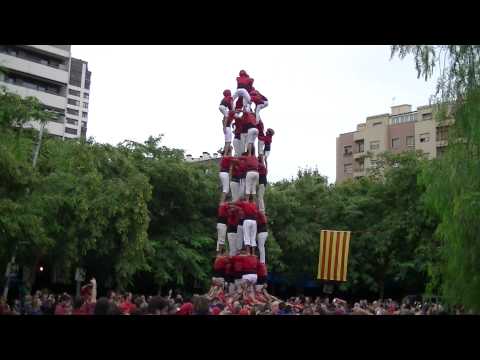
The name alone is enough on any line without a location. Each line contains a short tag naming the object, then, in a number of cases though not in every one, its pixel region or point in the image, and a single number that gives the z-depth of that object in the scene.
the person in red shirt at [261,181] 19.92
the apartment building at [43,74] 47.38
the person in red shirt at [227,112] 20.06
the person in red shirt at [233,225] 18.80
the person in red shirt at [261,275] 18.67
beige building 54.38
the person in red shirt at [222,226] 18.98
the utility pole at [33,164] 20.84
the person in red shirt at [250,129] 19.53
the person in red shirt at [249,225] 18.62
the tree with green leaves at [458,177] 12.29
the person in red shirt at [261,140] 20.40
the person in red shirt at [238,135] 19.83
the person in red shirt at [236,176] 19.50
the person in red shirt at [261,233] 19.29
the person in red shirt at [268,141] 20.61
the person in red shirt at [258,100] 20.14
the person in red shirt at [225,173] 19.56
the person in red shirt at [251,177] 19.12
